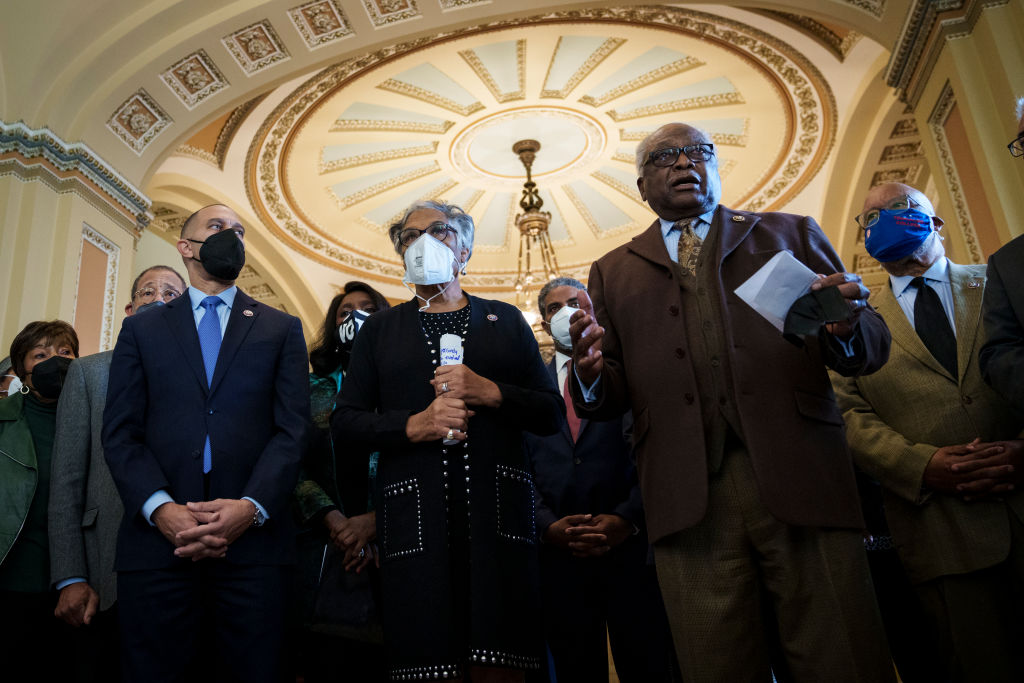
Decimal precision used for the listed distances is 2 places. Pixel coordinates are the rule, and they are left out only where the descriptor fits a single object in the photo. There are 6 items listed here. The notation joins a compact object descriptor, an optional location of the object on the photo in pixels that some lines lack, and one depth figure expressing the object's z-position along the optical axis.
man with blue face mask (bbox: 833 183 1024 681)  1.92
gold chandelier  7.76
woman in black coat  1.81
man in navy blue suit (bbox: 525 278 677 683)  2.40
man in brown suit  1.52
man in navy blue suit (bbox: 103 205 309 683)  1.78
